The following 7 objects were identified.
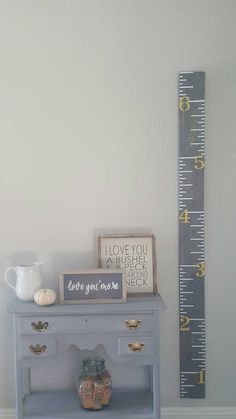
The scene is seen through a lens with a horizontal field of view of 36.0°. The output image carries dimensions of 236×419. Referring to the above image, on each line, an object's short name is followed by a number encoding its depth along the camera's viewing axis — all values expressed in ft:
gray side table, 5.66
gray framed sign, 5.89
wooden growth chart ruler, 6.39
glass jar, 5.99
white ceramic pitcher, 6.03
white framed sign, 6.41
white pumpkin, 5.77
